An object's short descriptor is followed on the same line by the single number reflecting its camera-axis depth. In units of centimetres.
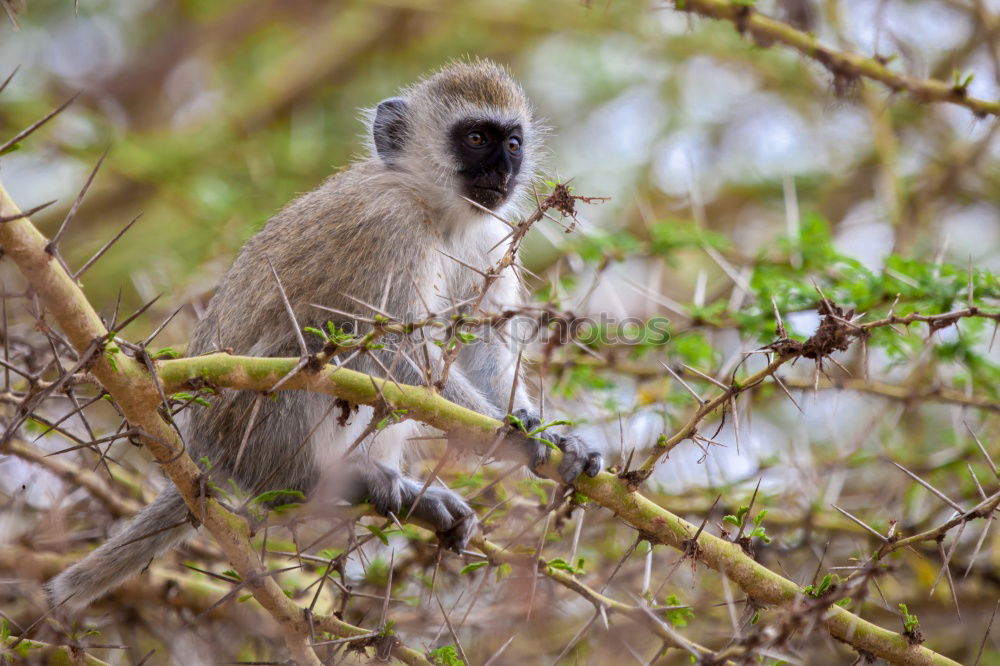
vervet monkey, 722
